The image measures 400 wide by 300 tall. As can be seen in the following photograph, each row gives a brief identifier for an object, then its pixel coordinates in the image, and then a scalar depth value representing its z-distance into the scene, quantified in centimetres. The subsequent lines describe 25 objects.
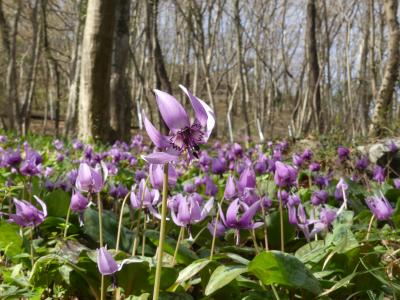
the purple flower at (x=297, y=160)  341
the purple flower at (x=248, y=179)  179
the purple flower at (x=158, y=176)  166
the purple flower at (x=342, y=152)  375
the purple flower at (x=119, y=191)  273
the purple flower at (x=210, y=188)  269
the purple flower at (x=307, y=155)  366
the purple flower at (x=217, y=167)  299
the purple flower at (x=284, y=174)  199
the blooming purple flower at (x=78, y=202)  187
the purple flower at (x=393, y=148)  412
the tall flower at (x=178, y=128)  105
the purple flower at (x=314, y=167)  364
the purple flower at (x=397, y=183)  303
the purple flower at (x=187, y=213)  167
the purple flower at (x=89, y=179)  161
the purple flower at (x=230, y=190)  183
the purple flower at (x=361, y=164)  366
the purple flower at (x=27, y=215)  168
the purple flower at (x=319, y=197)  258
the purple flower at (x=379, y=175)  334
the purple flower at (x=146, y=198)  185
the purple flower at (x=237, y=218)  170
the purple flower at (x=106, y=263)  125
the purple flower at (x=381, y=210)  197
